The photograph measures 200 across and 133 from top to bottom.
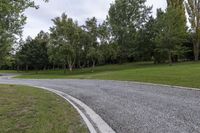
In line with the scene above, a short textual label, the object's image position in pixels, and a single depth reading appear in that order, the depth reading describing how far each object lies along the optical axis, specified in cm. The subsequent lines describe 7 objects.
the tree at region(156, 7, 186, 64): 2181
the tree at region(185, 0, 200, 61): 2495
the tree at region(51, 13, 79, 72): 2430
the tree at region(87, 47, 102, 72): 2323
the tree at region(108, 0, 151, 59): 2663
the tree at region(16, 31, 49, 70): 3492
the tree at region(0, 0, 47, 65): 591
